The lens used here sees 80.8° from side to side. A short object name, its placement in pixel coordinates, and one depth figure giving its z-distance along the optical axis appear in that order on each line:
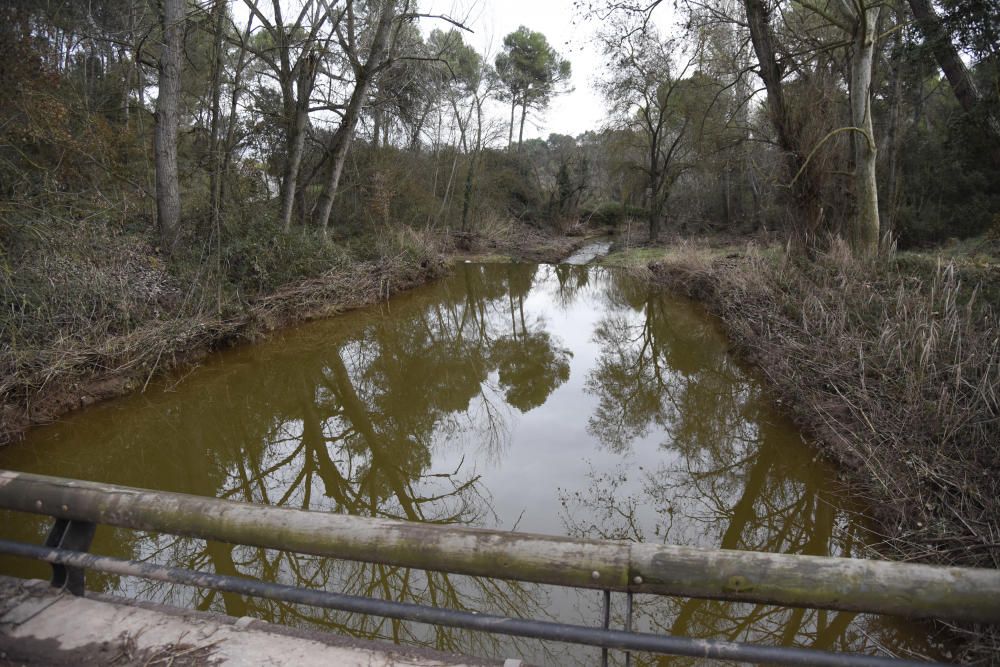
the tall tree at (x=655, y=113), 21.84
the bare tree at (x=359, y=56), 11.70
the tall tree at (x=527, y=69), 33.38
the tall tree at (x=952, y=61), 10.29
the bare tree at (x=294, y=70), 11.62
